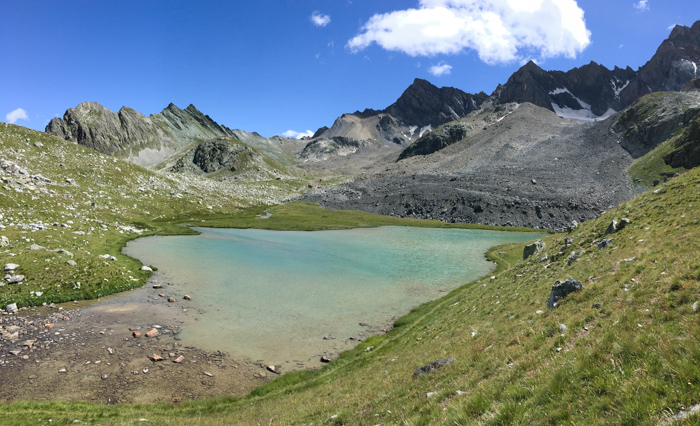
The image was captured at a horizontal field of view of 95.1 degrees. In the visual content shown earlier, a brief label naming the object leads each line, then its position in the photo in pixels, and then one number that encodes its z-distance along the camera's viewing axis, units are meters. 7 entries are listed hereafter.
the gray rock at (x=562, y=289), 17.61
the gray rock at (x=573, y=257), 25.12
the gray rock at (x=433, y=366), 15.70
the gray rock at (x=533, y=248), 39.06
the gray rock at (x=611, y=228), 25.81
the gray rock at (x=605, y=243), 23.80
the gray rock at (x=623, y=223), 25.45
